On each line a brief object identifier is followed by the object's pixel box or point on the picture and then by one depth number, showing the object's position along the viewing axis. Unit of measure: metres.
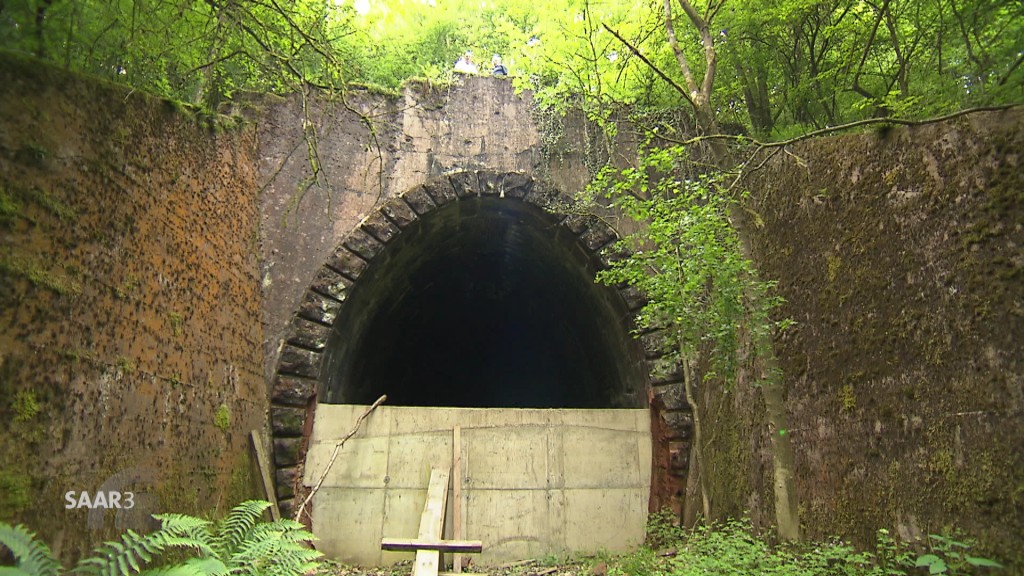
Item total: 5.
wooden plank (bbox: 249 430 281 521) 6.05
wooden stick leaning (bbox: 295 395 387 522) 6.35
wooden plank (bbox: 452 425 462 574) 6.70
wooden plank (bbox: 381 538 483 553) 5.59
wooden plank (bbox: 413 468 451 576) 5.46
